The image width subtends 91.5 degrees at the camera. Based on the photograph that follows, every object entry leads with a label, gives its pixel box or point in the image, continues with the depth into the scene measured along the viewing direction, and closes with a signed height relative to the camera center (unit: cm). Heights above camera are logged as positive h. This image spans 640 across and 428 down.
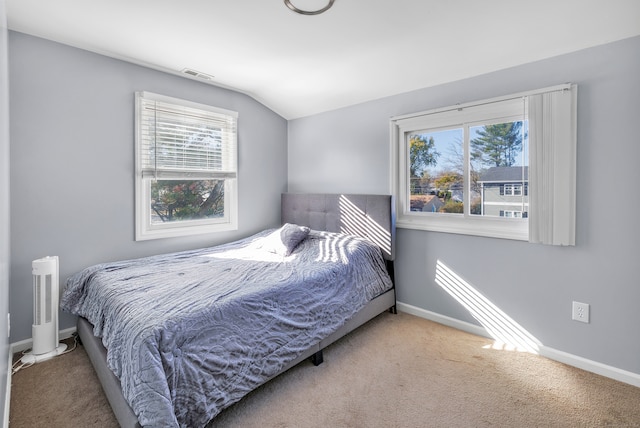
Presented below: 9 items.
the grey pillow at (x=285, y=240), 294 -27
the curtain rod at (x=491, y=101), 215 +89
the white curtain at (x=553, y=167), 213 +32
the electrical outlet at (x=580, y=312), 217 -71
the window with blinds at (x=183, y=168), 287 +45
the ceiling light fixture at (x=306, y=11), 194 +131
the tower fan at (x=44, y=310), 220 -72
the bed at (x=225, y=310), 145 -60
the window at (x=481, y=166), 219 +39
